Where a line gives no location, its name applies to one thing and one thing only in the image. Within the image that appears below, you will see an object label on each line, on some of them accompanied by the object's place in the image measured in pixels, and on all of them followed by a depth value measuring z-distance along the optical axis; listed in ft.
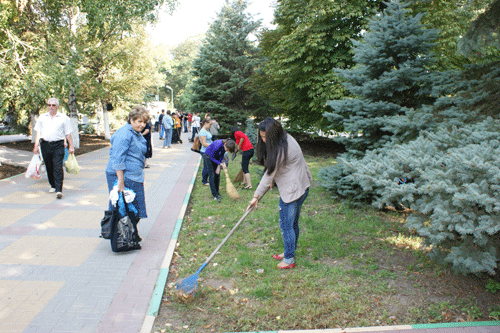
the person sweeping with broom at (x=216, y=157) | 24.69
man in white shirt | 23.77
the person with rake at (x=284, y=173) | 13.71
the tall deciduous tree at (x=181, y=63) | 216.23
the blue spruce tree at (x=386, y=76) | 21.65
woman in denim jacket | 15.58
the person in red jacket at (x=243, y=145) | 28.30
